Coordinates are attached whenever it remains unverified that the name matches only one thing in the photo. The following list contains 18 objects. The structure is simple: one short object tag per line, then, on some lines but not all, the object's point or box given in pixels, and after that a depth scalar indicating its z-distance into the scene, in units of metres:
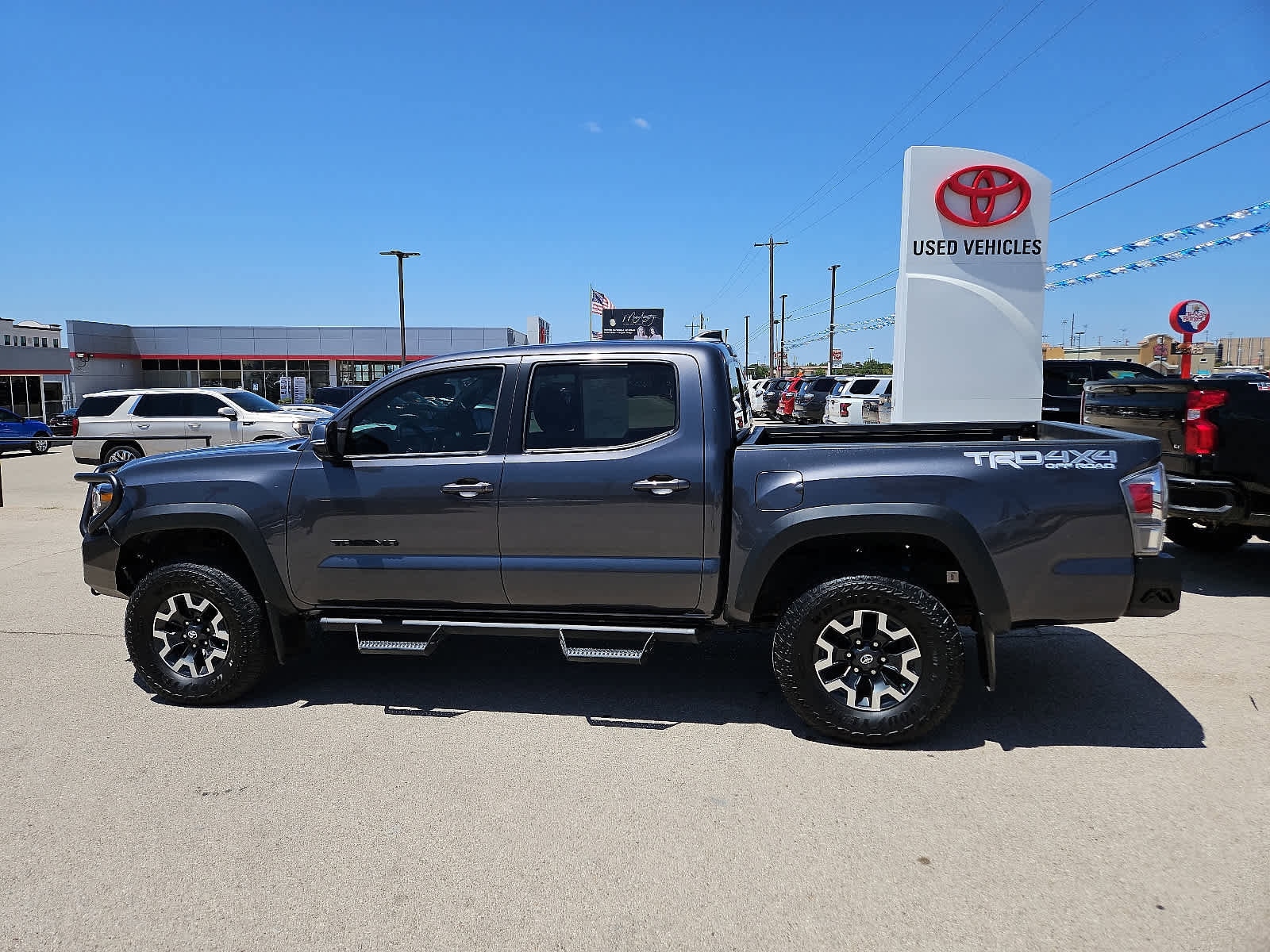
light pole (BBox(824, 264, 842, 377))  66.25
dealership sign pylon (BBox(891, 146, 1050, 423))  10.78
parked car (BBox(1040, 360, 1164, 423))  14.48
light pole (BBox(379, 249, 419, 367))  41.62
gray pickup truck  3.92
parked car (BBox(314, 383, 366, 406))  27.64
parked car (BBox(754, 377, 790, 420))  37.75
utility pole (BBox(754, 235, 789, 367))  59.91
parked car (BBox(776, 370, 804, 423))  33.12
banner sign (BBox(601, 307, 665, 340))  40.09
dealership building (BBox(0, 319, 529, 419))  47.25
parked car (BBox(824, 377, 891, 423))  22.19
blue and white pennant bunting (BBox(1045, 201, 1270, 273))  12.98
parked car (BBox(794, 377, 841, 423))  27.64
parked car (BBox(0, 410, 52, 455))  23.30
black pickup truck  6.57
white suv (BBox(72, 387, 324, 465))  16.48
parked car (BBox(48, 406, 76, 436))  26.60
